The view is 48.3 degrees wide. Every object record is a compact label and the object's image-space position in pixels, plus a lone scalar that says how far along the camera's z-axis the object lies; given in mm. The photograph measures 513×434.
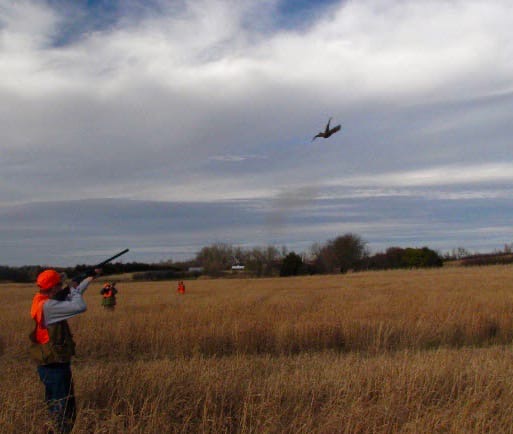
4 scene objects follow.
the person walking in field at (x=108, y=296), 22953
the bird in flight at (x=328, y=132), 11138
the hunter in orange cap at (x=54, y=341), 6453
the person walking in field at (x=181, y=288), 41594
